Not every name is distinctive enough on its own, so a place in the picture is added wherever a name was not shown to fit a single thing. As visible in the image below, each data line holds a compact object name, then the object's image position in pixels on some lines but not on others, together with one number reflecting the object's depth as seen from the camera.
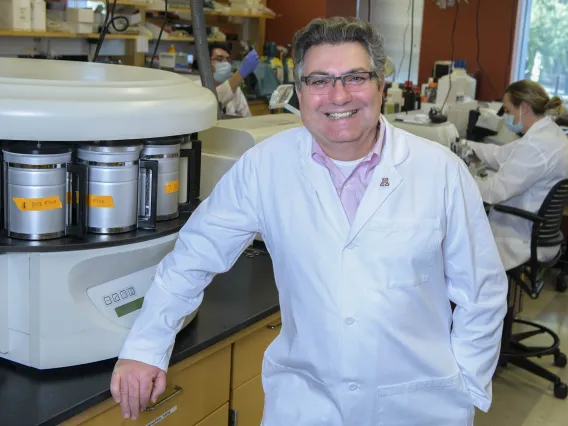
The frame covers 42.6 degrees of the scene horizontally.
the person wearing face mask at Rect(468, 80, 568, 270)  3.44
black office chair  3.30
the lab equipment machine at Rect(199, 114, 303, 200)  2.14
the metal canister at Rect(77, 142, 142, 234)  1.37
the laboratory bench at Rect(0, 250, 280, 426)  1.30
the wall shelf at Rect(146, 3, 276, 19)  5.74
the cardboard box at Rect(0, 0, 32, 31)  4.41
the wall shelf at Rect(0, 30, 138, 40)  4.45
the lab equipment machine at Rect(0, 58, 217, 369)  1.30
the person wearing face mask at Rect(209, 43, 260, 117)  4.55
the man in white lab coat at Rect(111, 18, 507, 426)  1.33
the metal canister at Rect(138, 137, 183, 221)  1.47
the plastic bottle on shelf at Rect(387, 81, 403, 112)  4.51
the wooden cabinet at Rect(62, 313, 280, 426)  1.50
